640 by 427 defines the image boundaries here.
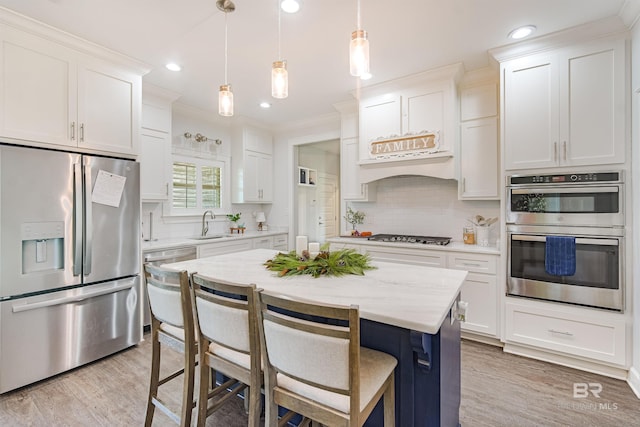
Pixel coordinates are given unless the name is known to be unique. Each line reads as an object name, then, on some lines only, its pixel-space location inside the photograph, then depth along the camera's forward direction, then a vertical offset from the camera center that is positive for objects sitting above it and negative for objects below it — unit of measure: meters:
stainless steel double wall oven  2.26 -0.15
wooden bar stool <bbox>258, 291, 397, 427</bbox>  0.96 -0.56
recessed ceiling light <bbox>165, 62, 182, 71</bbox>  2.91 +1.49
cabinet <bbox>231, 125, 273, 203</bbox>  4.70 +0.80
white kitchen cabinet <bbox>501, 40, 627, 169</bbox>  2.28 +0.91
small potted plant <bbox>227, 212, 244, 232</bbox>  4.68 -0.10
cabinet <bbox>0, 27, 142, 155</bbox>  2.14 +0.97
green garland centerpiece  1.73 -0.32
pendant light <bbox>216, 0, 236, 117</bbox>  1.93 +0.79
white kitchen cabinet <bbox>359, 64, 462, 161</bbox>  3.09 +1.21
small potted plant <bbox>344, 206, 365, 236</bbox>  4.28 -0.05
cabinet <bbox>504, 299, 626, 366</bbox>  2.26 -0.97
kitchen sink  4.06 -0.34
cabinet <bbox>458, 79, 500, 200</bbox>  3.06 +0.77
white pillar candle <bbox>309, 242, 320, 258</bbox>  1.95 -0.24
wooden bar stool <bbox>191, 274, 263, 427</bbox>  1.22 -0.55
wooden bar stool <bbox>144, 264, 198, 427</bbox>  1.46 -0.59
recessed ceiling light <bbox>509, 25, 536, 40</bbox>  2.33 +1.50
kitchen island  1.18 -0.49
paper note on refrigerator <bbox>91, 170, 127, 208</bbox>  2.53 +0.22
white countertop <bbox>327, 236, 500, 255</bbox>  2.87 -0.35
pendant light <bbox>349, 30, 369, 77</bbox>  1.44 +0.81
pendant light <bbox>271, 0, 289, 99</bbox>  1.70 +0.80
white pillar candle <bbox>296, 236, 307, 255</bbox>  2.01 -0.22
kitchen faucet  4.25 -0.17
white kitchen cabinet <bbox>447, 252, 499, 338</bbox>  2.78 -0.76
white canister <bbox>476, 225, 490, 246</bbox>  3.13 -0.24
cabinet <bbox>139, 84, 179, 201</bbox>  3.43 +0.87
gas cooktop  3.24 -0.30
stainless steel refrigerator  2.11 -0.39
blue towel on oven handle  2.39 -0.34
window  4.11 +0.42
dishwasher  3.11 -0.49
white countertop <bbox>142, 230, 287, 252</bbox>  3.23 -0.35
